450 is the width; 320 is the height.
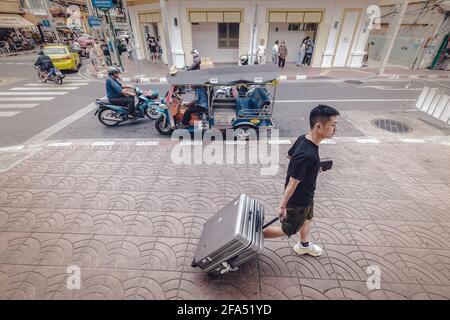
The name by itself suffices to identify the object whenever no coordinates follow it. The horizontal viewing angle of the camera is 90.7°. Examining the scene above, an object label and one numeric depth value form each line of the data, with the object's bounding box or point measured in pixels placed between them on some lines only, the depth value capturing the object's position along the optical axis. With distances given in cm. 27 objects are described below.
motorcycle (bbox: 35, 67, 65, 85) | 1171
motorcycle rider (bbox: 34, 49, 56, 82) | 1138
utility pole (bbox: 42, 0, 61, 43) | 1986
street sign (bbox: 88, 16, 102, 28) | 1246
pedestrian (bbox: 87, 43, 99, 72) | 1576
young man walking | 218
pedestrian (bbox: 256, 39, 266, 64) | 1410
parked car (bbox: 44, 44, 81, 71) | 1375
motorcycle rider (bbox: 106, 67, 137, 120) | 657
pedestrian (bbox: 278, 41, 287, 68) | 1451
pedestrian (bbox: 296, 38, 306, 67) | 1548
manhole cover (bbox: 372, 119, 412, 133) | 668
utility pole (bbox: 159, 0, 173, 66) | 1149
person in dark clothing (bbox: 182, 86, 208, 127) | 564
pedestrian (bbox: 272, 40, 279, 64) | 1424
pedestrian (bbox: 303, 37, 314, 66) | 1540
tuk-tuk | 519
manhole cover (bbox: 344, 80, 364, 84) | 1254
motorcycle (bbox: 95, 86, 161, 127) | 692
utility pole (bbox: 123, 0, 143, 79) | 1239
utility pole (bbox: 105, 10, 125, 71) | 1382
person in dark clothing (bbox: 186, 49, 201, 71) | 885
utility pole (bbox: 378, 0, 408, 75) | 1138
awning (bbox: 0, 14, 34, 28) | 2378
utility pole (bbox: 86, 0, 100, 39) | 1372
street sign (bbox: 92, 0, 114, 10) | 1152
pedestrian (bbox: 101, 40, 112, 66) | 1586
